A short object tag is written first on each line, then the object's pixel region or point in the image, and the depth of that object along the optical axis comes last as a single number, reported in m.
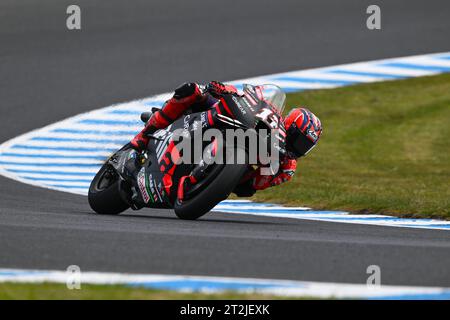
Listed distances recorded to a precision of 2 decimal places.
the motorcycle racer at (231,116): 17.37
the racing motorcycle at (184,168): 16.56
